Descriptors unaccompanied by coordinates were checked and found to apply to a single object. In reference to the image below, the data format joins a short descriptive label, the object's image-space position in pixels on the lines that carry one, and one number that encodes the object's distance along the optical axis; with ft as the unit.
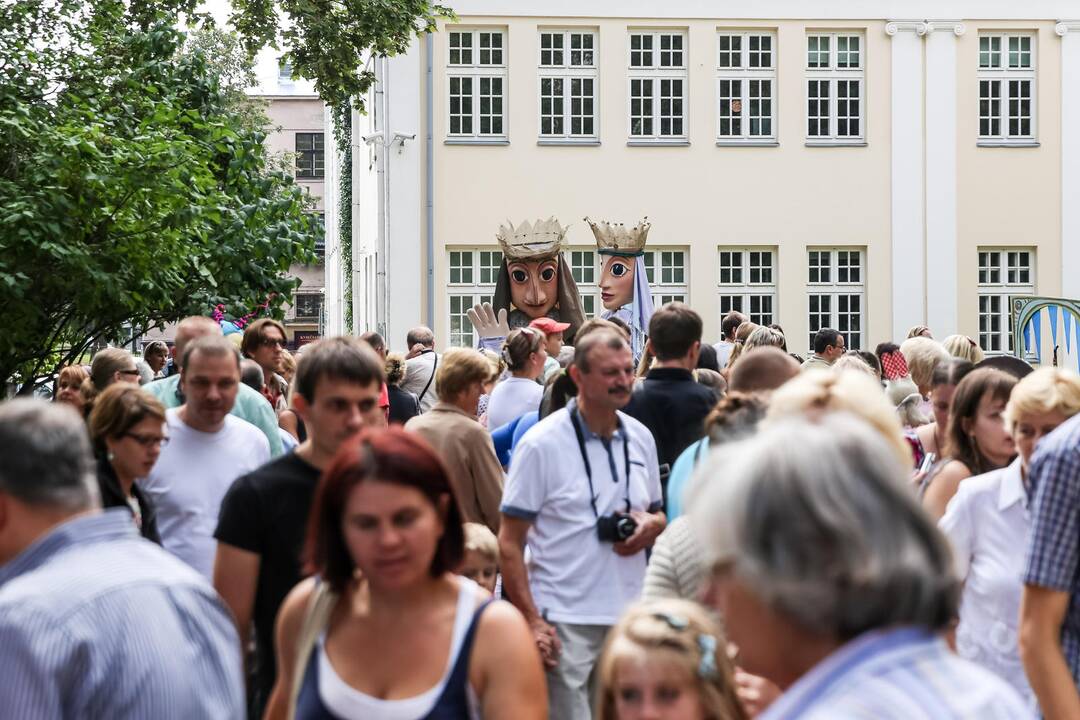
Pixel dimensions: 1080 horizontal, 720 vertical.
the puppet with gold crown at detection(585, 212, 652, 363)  65.26
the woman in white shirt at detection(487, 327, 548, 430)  31.12
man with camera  20.18
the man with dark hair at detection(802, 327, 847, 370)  44.06
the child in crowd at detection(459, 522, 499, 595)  19.26
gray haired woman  6.41
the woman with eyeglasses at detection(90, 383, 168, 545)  20.44
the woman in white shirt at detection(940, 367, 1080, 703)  15.83
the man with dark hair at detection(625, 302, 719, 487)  23.66
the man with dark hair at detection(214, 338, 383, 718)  15.48
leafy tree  44.88
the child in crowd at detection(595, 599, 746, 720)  11.86
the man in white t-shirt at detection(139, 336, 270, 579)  20.83
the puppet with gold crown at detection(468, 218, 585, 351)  66.23
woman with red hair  11.16
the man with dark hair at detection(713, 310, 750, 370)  50.70
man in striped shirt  9.31
